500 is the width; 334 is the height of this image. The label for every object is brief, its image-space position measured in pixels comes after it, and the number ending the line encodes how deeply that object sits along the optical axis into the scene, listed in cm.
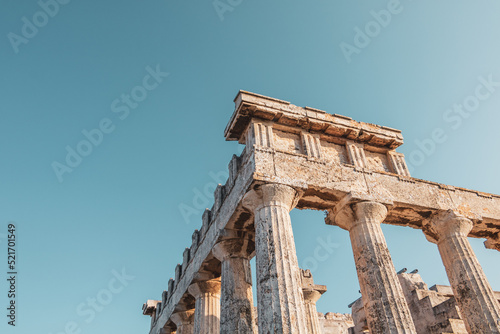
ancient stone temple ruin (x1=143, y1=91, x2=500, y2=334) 990
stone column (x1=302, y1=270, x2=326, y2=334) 1633
